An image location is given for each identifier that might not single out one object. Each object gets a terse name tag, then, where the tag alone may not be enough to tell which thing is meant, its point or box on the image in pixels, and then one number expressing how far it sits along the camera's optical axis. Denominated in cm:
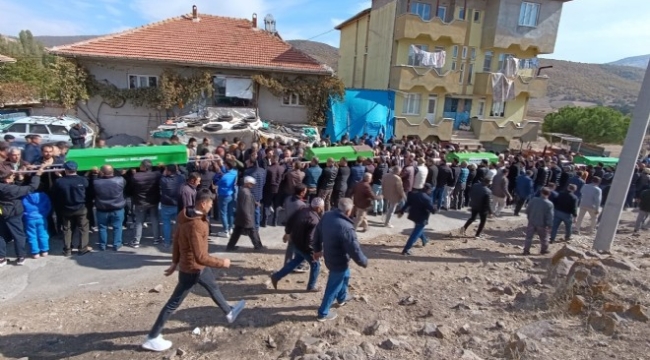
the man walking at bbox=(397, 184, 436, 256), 832
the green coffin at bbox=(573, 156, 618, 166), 1582
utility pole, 808
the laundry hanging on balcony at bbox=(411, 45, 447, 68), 2312
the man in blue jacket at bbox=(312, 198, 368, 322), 541
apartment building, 2317
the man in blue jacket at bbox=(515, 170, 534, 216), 1245
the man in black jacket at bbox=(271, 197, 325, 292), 632
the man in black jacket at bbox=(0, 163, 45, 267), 671
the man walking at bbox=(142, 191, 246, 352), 484
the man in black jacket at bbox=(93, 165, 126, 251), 746
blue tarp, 2012
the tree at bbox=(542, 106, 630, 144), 3297
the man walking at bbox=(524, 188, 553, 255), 872
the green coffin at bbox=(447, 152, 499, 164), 1377
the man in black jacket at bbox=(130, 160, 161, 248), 791
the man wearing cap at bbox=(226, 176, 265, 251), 775
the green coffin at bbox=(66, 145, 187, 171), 812
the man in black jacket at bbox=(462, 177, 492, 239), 953
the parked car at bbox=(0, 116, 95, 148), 1552
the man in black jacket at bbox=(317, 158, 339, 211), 983
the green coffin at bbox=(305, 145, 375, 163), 1119
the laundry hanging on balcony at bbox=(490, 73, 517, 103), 2495
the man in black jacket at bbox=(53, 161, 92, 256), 723
